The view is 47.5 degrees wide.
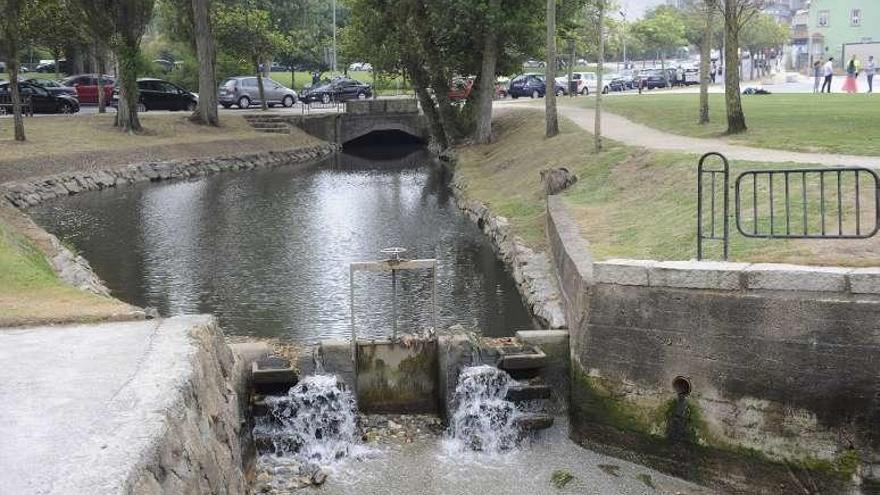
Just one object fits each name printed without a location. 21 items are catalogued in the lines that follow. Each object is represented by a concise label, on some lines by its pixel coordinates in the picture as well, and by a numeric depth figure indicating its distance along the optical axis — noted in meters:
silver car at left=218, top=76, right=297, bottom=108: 52.50
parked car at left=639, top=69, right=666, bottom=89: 69.06
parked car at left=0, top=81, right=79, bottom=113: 42.56
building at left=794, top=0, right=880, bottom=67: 88.75
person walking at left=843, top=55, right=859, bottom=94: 47.16
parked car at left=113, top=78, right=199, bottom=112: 47.16
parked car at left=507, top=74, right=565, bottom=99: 58.52
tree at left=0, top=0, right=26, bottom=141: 29.69
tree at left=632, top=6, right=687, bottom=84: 79.94
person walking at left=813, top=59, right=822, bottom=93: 51.69
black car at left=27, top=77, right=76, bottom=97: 44.45
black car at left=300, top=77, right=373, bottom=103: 56.44
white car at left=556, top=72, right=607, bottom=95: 62.81
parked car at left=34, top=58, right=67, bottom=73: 75.72
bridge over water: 48.09
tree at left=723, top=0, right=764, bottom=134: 24.09
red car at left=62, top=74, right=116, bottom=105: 48.97
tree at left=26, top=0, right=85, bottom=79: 35.76
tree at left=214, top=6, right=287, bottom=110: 48.44
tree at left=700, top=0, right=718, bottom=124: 29.09
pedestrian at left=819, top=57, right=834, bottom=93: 46.66
